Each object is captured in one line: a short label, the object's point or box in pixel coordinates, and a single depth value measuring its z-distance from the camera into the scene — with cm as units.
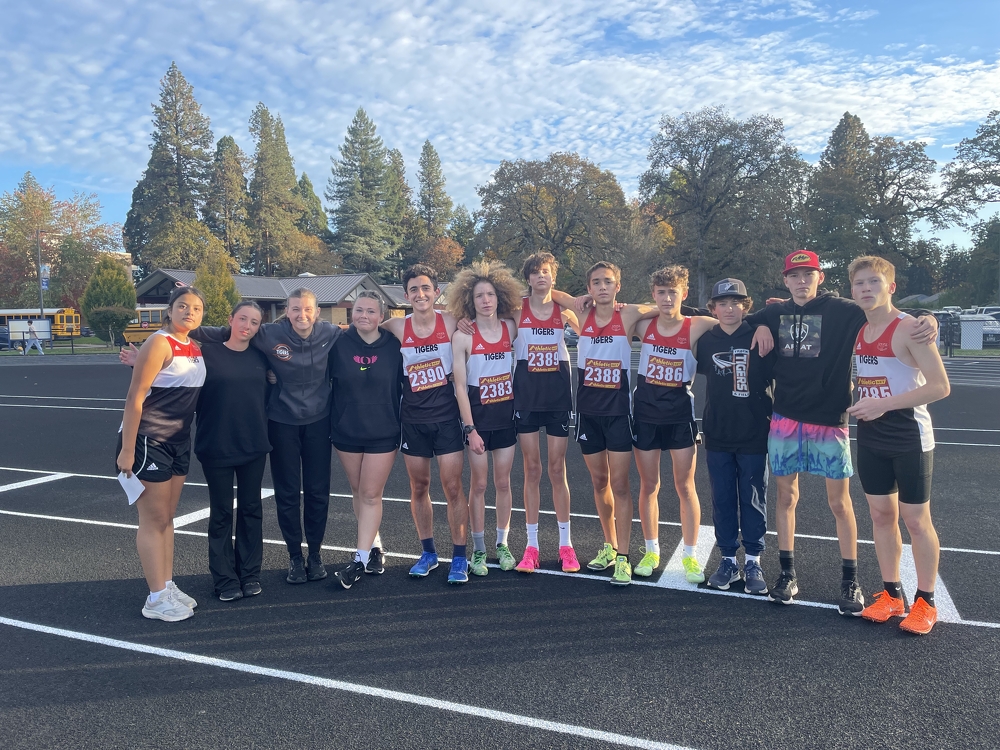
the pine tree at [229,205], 6525
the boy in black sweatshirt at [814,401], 428
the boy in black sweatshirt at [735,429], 457
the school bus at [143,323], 3741
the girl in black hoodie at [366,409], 484
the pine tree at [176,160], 6462
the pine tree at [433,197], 9138
